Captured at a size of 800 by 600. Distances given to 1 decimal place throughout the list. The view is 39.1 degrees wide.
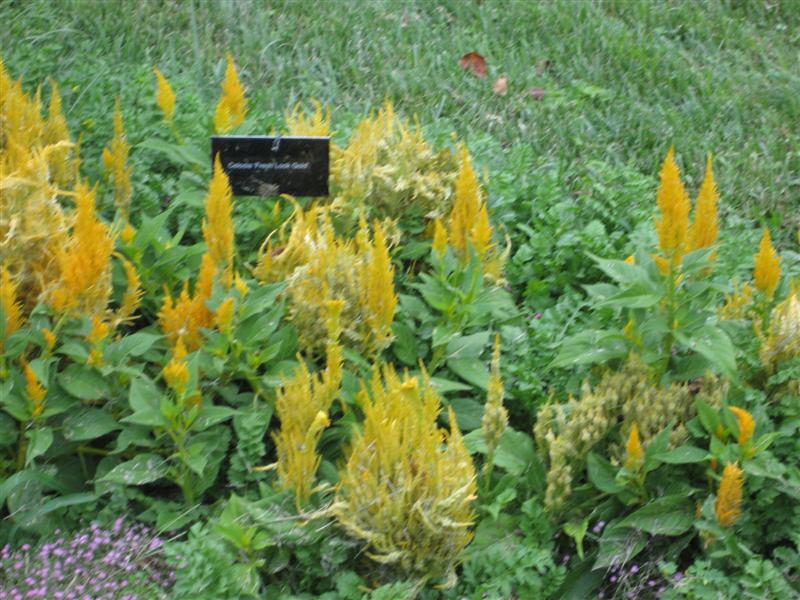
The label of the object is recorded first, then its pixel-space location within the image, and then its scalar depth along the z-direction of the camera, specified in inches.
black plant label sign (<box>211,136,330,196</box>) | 147.4
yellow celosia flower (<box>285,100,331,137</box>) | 156.9
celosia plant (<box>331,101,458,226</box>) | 151.2
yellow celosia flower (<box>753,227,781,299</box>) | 124.8
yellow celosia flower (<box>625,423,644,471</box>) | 114.7
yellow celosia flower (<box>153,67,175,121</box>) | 157.0
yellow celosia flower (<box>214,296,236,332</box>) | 120.2
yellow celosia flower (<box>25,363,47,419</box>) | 115.2
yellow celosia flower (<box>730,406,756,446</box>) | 110.3
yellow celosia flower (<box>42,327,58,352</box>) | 118.7
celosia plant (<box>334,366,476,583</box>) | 110.5
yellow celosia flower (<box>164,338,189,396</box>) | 113.3
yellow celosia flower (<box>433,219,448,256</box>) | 136.9
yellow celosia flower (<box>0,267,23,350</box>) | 117.6
